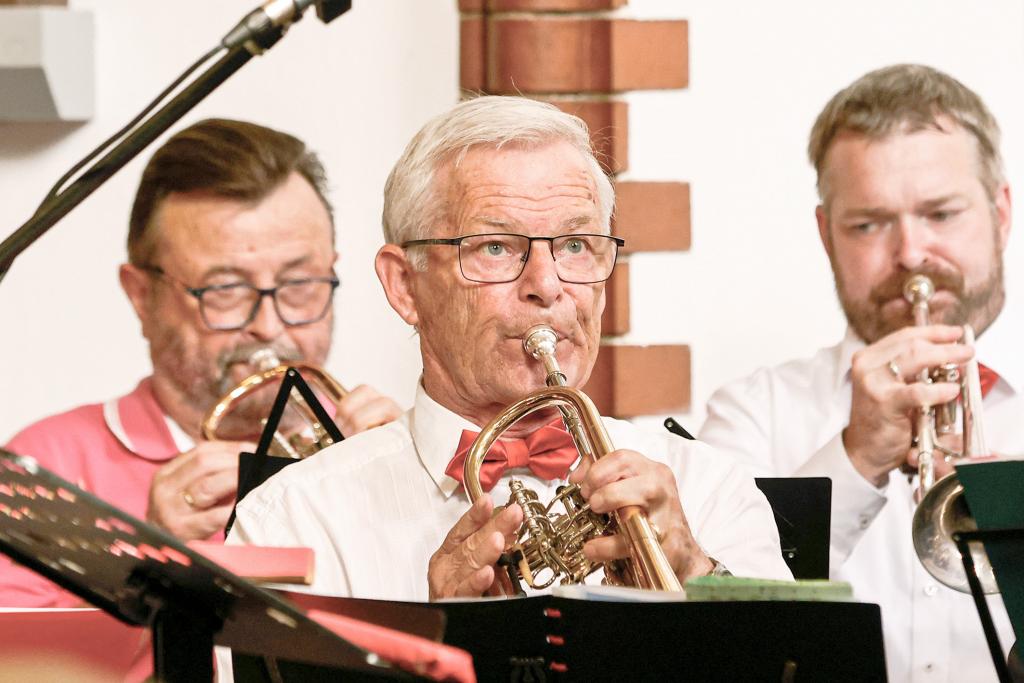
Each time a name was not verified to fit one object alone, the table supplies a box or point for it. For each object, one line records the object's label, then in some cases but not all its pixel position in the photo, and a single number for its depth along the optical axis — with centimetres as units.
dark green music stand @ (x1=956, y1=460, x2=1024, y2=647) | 621
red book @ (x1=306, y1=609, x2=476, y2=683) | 469
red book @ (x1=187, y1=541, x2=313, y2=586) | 550
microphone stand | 621
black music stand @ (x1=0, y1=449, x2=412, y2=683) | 468
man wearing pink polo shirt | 678
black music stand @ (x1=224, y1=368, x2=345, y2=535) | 651
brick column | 691
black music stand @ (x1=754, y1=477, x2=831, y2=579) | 650
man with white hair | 645
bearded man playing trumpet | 677
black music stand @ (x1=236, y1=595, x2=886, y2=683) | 600
